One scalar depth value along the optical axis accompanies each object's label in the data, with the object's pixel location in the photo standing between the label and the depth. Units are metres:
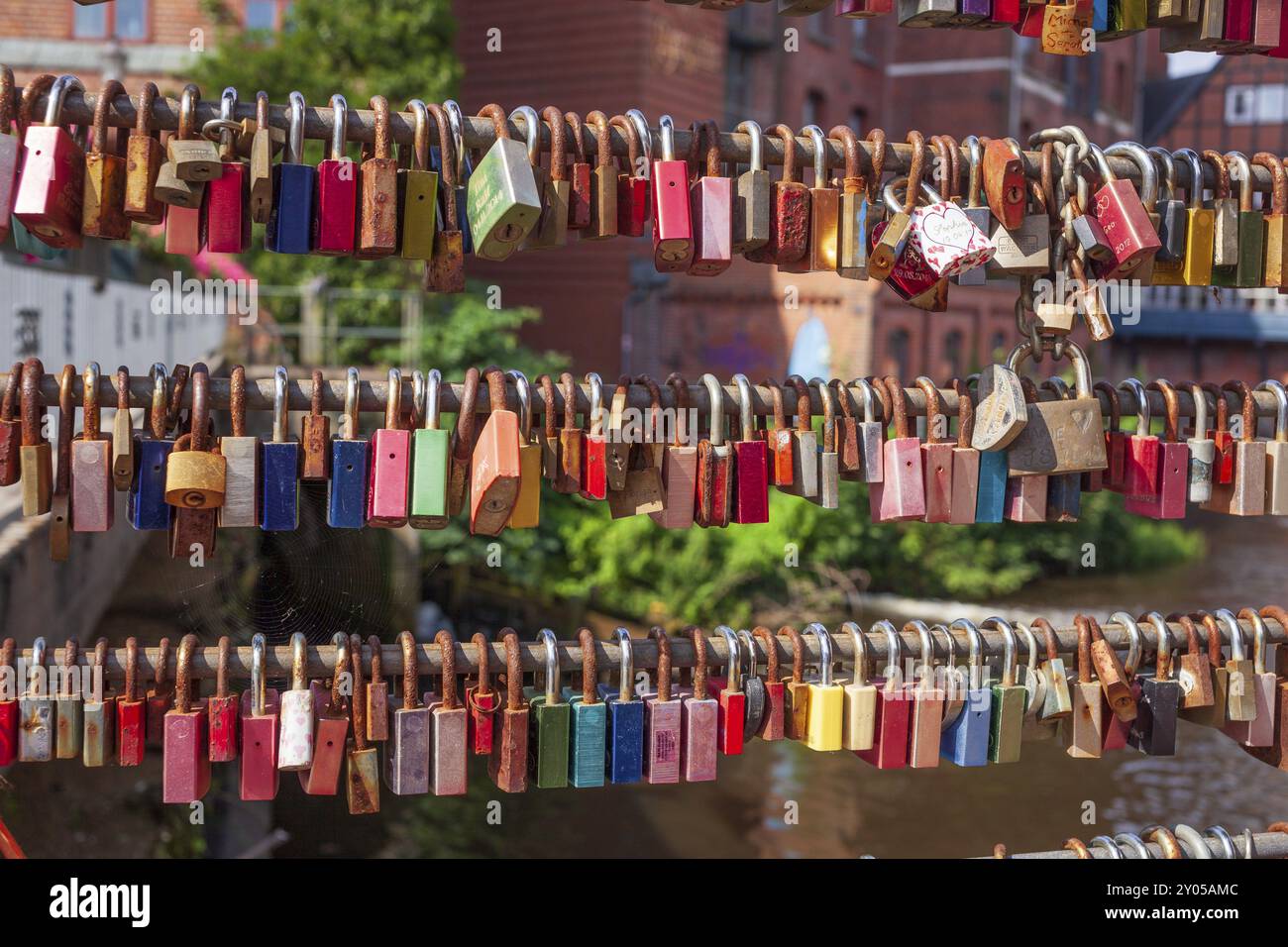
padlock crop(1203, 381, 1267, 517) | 2.02
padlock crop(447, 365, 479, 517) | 1.94
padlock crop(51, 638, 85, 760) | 1.93
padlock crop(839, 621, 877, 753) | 1.99
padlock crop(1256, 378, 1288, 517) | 2.03
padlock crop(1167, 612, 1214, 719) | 2.03
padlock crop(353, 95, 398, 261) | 1.93
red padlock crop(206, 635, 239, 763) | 1.94
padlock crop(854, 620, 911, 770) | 2.00
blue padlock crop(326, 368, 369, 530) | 1.94
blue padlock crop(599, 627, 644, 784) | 1.97
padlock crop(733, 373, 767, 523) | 1.97
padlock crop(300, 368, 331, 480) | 1.93
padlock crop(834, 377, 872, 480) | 1.99
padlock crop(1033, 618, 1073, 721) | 2.02
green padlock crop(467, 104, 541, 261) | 1.91
